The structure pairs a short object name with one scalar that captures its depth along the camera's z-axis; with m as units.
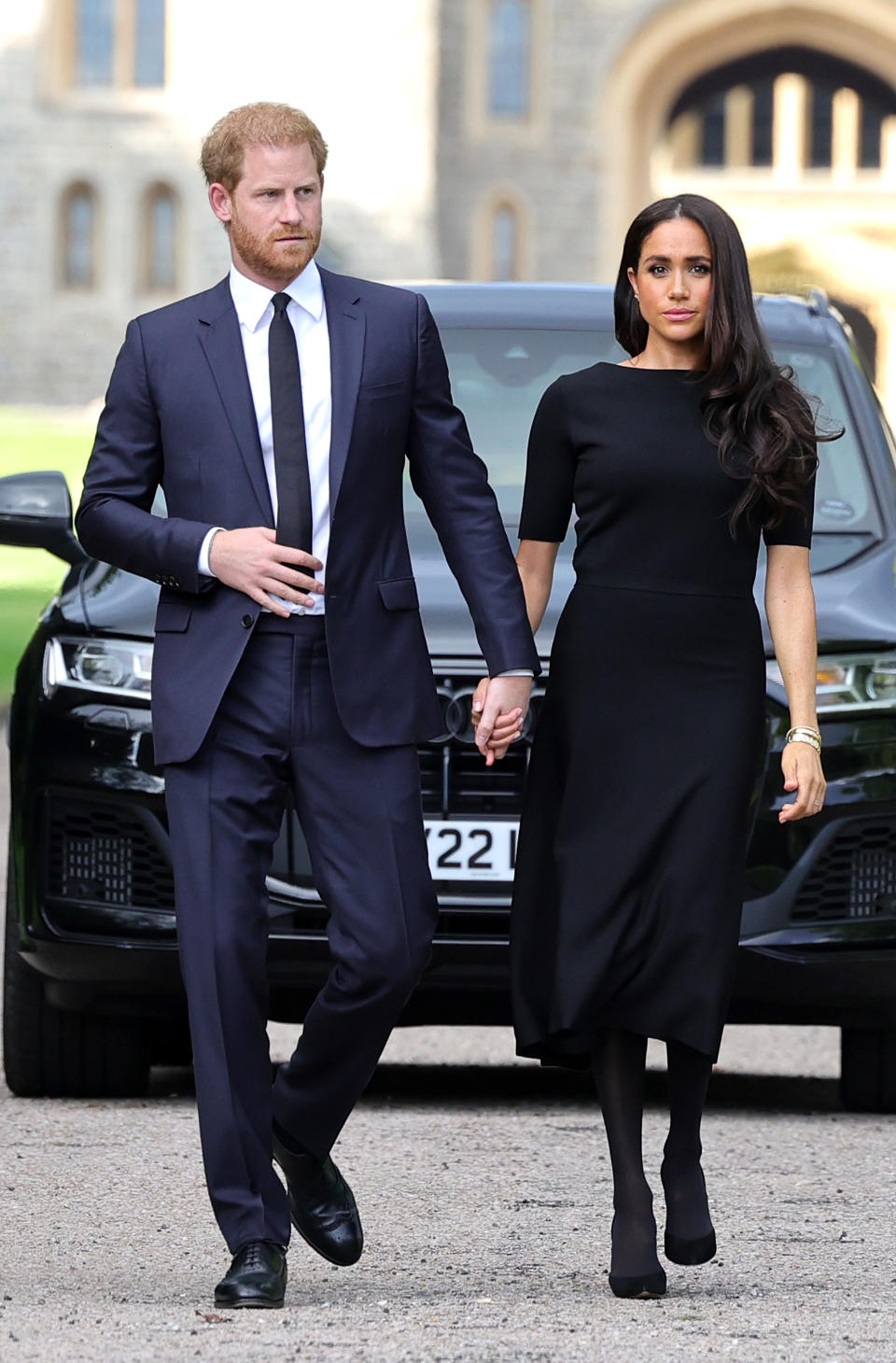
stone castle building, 102.62
